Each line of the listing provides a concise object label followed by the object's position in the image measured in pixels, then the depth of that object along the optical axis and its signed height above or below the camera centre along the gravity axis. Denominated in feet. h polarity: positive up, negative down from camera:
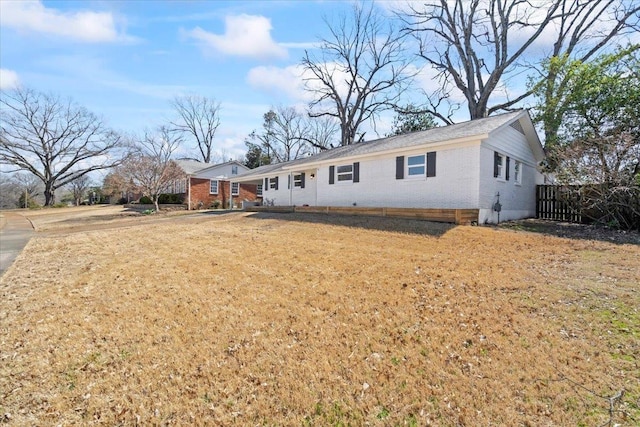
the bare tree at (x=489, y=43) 65.51 +37.65
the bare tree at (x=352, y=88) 96.02 +37.83
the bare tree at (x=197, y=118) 138.56 +41.50
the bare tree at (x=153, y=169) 80.23 +9.53
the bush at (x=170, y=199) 98.78 +1.63
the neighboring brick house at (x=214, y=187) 94.22 +5.35
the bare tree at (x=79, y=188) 159.12 +8.97
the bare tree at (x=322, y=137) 138.31 +30.35
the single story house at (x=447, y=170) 36.86 +4.55
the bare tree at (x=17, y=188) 154.20 +9.54
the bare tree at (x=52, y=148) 113.50 +22.67
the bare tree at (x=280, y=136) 139.85 +31.13
